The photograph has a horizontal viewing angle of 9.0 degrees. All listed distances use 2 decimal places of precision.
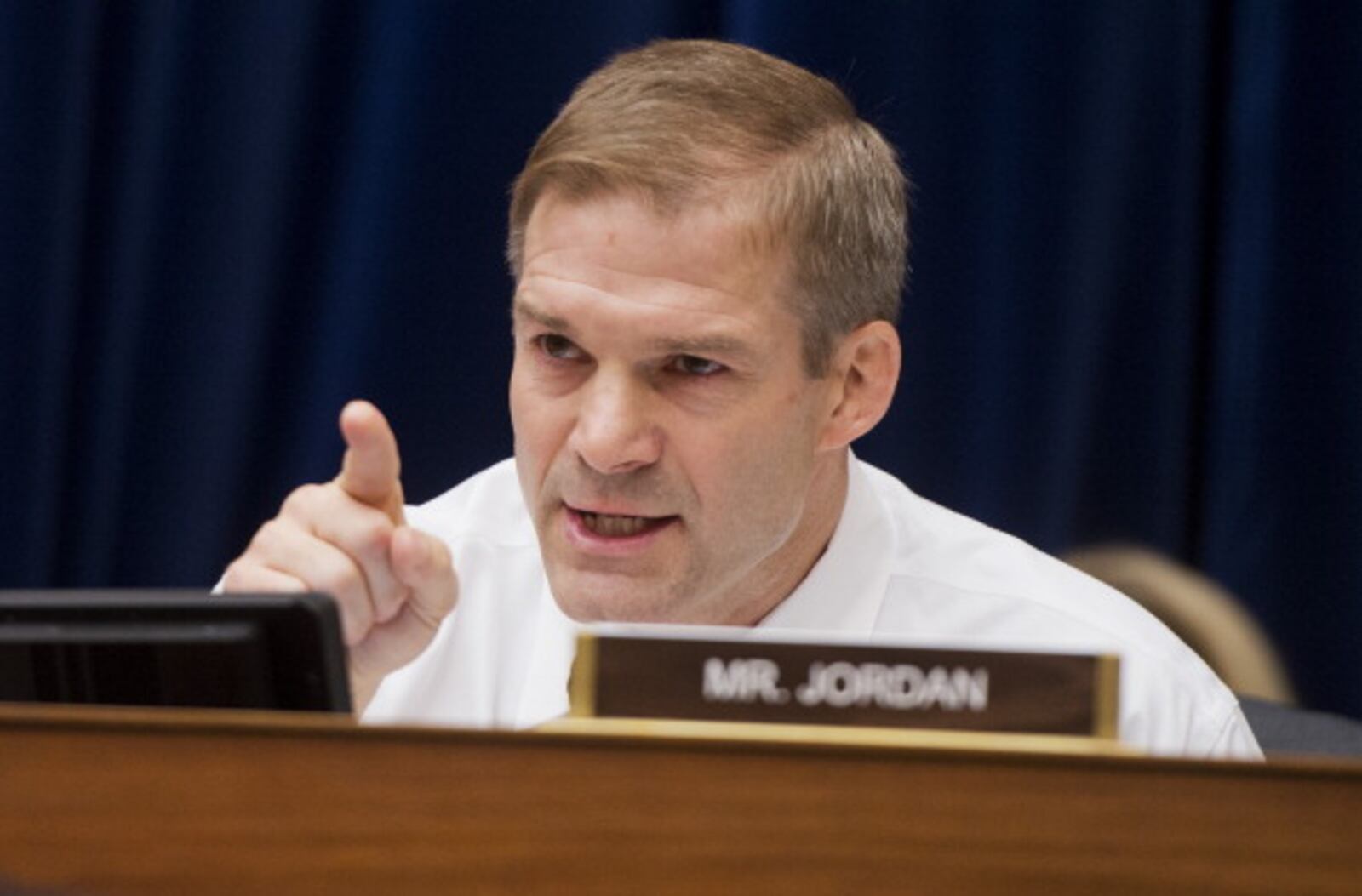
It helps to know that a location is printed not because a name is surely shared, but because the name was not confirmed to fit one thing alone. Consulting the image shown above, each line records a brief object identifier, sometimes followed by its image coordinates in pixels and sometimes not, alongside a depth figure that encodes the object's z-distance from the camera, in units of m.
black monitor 3.40
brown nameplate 3.30
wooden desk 2.97
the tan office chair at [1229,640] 3.75
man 3.78
